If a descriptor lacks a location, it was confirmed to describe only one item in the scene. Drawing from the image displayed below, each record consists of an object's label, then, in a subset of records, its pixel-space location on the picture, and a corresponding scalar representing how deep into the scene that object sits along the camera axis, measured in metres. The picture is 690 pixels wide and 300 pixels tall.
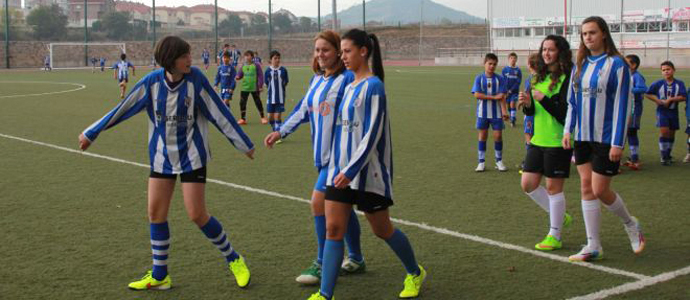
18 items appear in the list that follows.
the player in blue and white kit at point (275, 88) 16.12
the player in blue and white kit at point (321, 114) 5.05
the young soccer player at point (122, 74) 26.66
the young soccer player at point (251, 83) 18.20
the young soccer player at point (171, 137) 5.20
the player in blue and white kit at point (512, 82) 16.52
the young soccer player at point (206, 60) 56.76
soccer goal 62.06
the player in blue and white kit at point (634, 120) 10.32
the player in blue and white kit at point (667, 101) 11.06
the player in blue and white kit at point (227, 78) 19.38
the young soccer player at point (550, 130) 6.23
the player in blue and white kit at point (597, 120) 5.61
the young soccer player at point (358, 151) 4.53
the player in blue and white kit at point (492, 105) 10.59
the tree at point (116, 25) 70.94
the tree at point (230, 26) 80.76
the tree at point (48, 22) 67.06
